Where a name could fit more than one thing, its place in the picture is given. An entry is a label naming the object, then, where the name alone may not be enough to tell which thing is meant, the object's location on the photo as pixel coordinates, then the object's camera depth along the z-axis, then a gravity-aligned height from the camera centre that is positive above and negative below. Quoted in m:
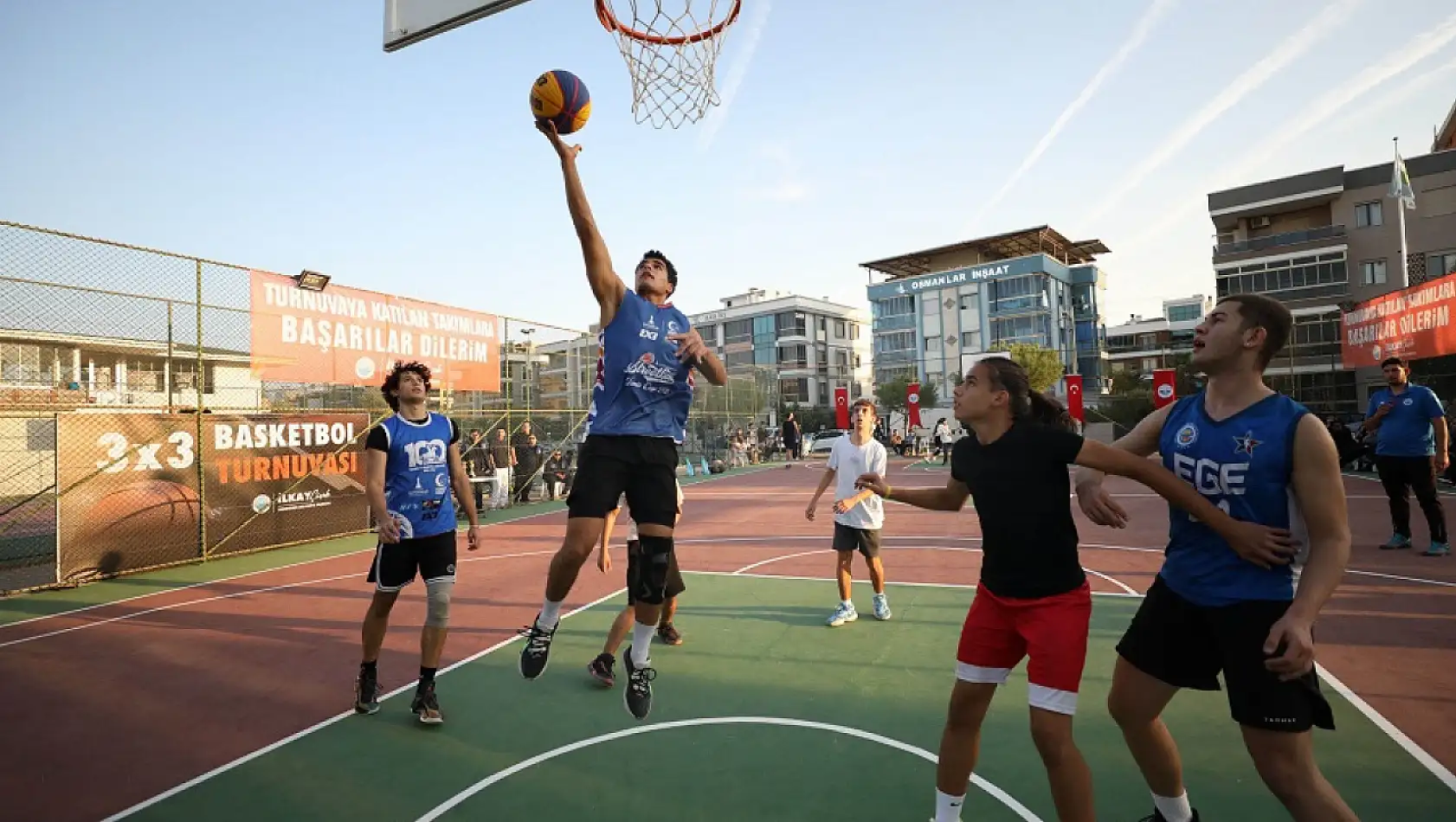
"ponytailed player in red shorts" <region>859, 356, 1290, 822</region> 2.84 -0.67
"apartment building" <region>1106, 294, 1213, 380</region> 80.62 +8.79
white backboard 6.51 +3.84
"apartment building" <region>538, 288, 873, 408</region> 81.75 +9.92
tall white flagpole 27.83 +8.61
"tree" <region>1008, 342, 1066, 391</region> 48.62 +3.62
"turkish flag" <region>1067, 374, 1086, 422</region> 27.91 +0.76
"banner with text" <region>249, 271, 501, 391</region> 13.18 +2.13
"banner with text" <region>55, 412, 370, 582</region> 10.35 -0.68
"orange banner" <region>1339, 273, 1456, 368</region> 17.61 +2.18
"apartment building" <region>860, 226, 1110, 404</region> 67.50 +11.24
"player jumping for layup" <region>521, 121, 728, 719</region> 3.92 -0.04
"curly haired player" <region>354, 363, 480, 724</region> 5.04 -0.62
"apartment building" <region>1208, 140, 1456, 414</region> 37.25 +8.97
